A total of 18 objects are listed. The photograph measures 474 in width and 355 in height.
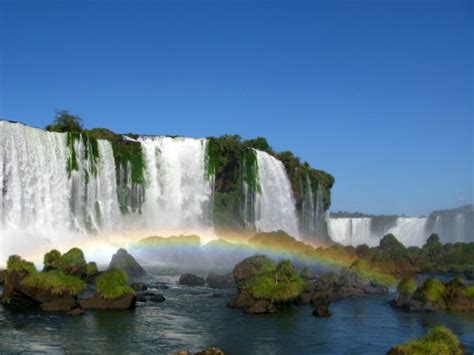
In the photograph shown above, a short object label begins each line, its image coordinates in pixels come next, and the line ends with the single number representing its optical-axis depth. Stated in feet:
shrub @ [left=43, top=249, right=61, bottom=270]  115.55
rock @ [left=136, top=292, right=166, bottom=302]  103.18
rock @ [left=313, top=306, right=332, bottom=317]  92.22
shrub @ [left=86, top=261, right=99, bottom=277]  119.14
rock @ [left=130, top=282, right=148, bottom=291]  113.38
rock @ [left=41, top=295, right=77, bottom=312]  89.25
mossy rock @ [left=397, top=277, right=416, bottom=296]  104.01
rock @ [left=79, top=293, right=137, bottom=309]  92.02
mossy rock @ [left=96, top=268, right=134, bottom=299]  92.27
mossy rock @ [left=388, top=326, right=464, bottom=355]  63.44
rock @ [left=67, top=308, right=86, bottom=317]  85.56
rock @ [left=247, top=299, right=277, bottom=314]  92.89
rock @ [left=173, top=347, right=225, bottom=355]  62.23
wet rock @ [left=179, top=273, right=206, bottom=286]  129.49
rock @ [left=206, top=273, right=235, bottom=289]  127.65
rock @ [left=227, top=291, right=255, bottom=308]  97.19
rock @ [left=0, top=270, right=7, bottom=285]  114.21
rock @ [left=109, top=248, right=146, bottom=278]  138.00
